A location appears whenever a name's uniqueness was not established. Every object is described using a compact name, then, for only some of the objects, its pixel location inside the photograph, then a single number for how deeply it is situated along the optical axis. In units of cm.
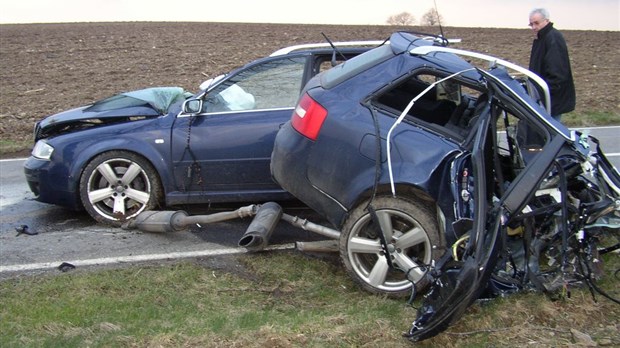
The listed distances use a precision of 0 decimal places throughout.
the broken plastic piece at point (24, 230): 638
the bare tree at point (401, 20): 3847
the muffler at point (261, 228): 539
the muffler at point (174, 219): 594
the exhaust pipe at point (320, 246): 523
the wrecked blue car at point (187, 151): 627
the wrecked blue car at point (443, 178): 408
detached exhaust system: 529
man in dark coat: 691
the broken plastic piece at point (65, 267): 542
